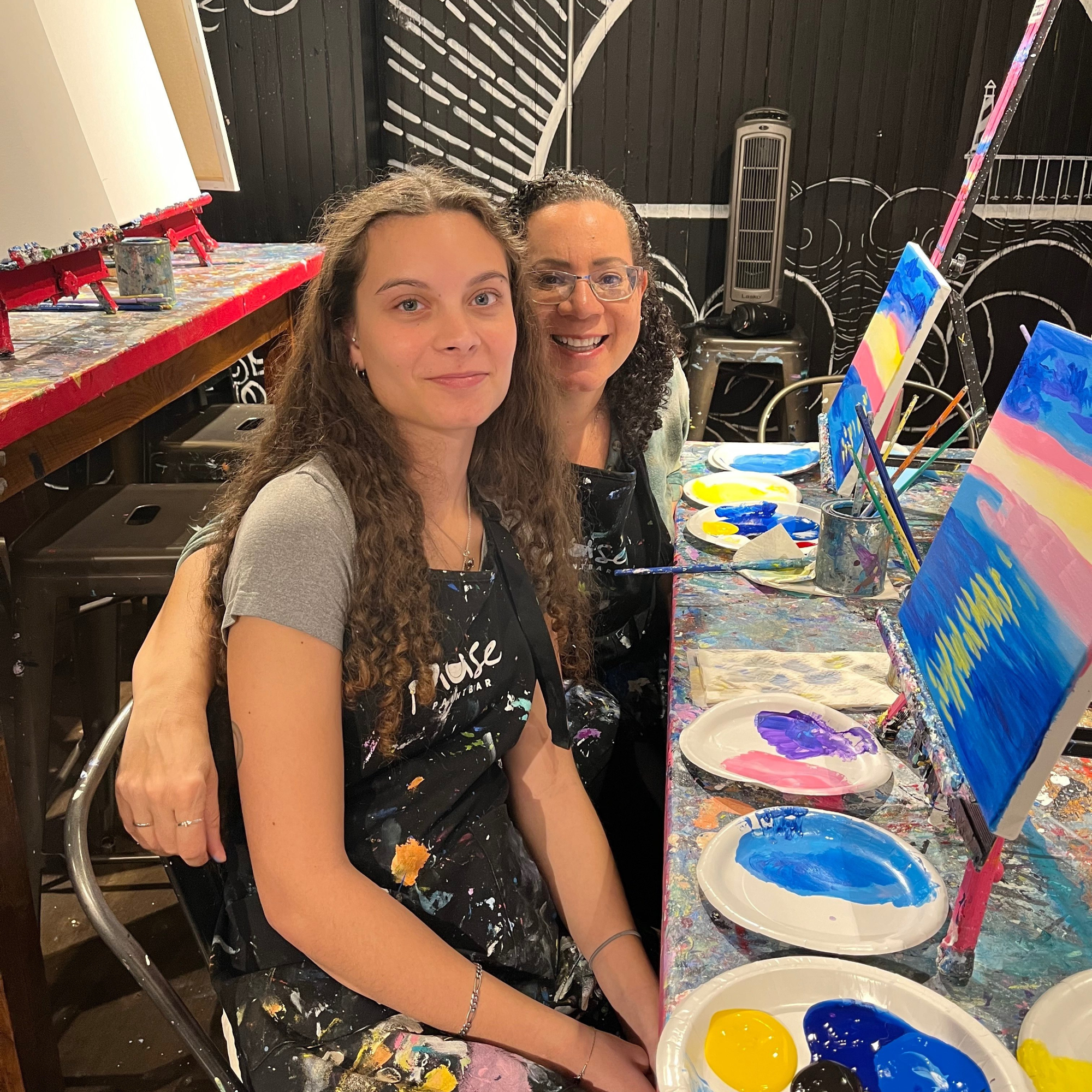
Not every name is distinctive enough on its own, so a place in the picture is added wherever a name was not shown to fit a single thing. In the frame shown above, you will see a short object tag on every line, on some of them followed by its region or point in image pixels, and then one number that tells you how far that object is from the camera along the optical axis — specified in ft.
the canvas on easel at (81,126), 6.61
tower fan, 12.68
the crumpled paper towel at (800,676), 4.31
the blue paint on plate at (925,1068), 2.44
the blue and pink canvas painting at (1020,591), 2.40
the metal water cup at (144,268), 7.85
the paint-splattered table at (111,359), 5.62
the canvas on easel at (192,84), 10.37
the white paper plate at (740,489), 7.13
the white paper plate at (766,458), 7.79
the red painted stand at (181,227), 9.25
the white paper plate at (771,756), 3.65
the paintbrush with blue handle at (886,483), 4.43
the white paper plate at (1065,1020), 2.50
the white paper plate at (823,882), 2.92
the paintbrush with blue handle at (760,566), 5.68
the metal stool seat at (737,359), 13.03
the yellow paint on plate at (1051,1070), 2.39
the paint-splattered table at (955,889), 2.80
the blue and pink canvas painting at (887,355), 5.59
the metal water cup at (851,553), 5.29
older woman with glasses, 5.48
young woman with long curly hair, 3.38
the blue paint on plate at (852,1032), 2.55
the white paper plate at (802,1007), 2.44
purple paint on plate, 3.89
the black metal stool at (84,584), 5.88
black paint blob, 2.49
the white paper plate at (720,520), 6.25
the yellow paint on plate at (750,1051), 2.49
